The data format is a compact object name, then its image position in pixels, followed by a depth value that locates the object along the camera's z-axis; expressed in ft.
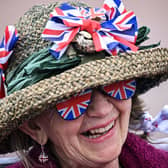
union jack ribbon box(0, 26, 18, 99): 8.15
